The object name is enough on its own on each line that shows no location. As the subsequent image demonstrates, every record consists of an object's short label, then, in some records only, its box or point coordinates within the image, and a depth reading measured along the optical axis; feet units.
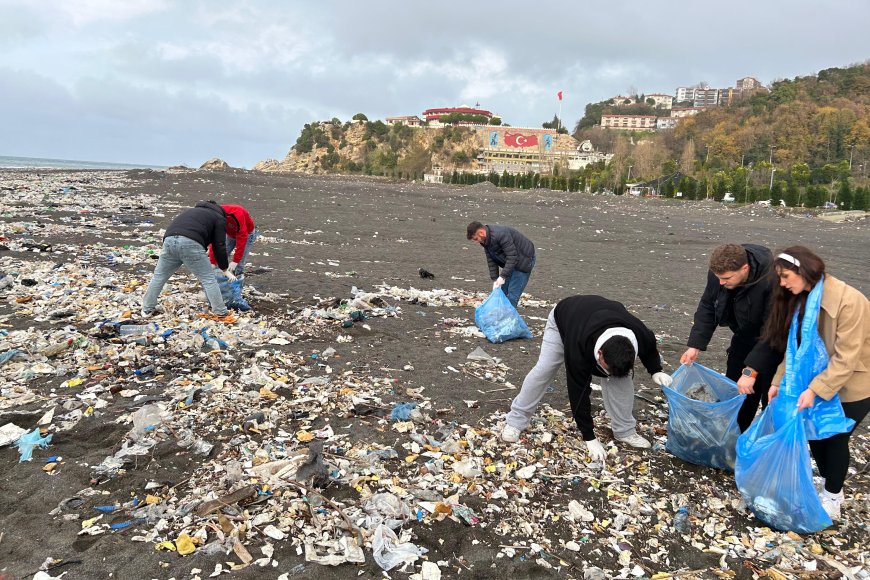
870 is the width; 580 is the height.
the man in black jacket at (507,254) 21.11
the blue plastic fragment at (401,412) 13.96
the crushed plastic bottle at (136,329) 18.22
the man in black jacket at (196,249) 19.36
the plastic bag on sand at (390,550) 9.03
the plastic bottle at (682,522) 10.52
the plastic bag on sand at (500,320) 21.11
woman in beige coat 9.05
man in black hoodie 10.59
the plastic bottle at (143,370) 15.64
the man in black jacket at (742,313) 11.01
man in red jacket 22.30
